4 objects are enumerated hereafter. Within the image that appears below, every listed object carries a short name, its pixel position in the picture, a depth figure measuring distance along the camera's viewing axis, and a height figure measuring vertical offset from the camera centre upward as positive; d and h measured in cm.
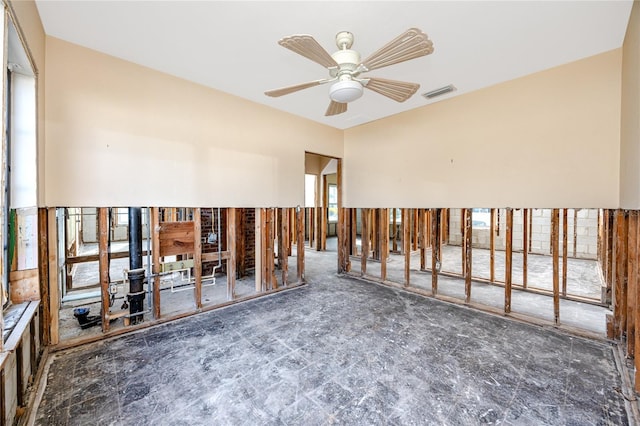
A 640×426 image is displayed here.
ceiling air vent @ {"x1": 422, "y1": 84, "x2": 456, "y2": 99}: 350 +164
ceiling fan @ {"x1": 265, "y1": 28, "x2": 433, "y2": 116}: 172 +112
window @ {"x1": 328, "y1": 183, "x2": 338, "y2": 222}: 1020 +28
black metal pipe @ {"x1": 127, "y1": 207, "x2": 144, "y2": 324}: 299 -65
